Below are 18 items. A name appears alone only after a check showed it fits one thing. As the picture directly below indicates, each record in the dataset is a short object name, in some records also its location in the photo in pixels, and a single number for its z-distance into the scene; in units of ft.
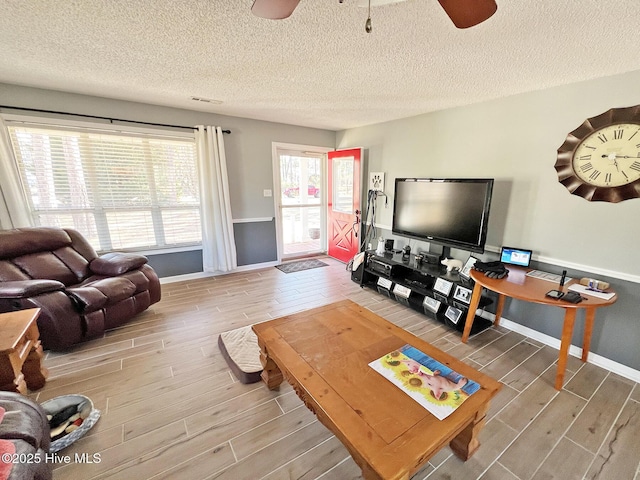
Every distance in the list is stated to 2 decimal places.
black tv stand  8.06
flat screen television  8.07
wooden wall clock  5.98
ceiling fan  3.25
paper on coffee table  3.76
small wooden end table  4.80
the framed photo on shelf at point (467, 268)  8.24
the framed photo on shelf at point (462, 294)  7.86
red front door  13.78
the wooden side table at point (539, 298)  5.61
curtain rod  8.49
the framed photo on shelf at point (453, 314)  7.95
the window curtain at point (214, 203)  11.49
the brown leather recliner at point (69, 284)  6.53
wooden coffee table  3.17
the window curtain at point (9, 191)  8.38
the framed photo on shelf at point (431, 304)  8.55
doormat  13.91
